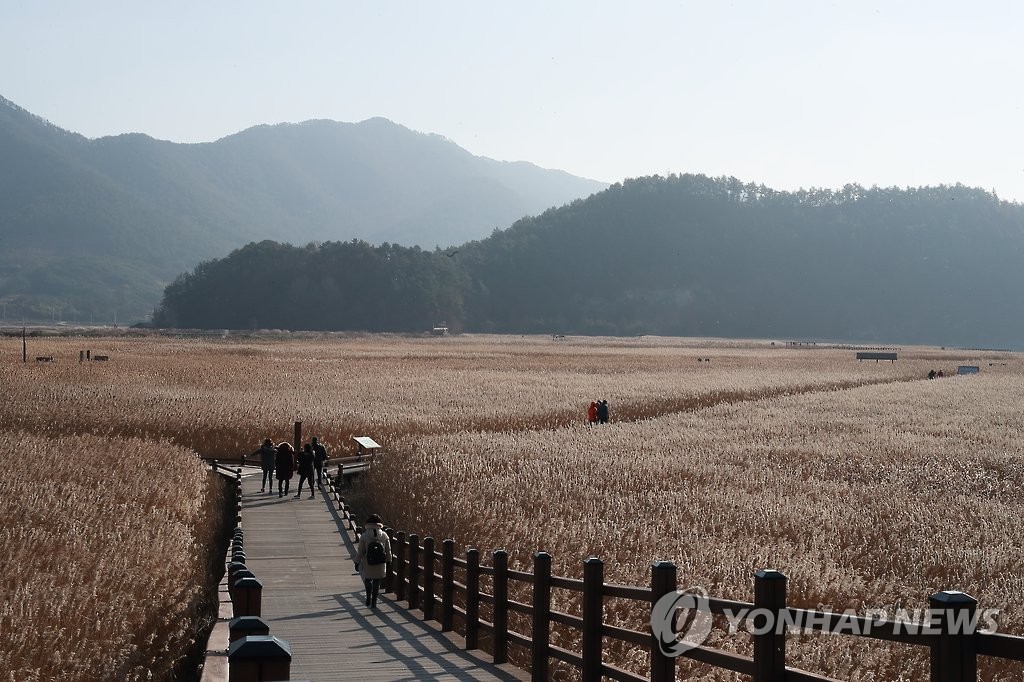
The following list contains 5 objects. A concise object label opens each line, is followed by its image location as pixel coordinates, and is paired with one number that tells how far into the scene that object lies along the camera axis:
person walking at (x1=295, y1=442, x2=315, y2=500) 26.14
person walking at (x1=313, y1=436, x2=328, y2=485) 27.44
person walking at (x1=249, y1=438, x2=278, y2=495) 26.30
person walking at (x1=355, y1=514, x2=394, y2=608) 14.62
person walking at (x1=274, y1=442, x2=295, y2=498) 25.77
